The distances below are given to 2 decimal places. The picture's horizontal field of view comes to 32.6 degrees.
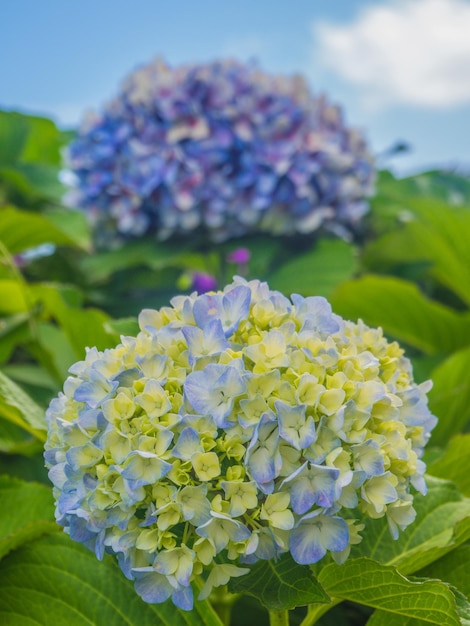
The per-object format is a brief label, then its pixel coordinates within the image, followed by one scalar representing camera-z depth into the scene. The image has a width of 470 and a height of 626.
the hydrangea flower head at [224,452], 0.63
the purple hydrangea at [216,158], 1.84
